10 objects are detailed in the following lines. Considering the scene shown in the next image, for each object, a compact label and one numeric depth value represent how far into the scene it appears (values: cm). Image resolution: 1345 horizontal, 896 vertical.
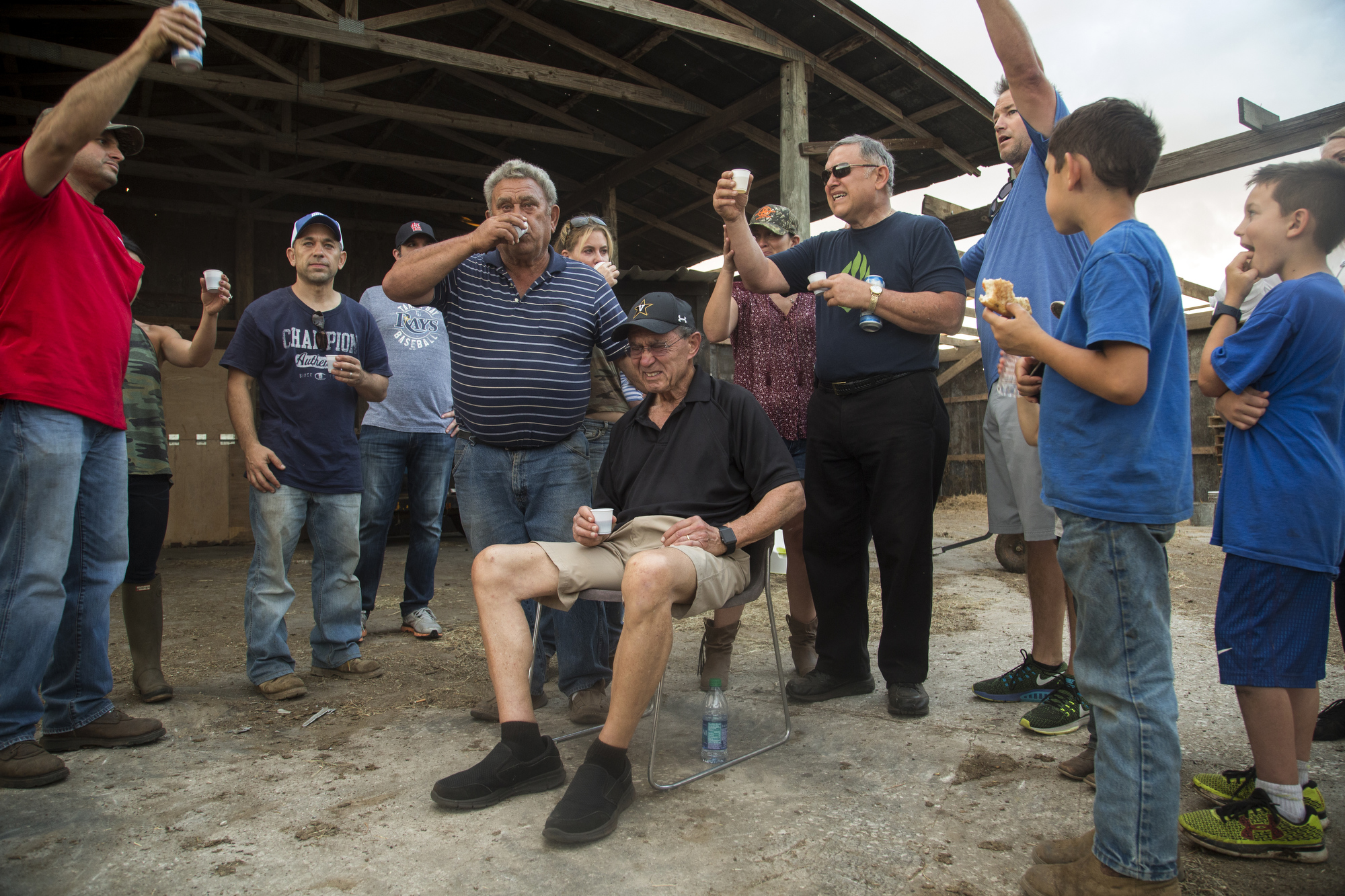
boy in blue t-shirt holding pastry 172
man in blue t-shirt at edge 267
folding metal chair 272
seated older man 233
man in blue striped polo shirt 318
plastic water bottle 268
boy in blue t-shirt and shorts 201
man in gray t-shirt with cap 462
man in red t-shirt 242
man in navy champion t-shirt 358
